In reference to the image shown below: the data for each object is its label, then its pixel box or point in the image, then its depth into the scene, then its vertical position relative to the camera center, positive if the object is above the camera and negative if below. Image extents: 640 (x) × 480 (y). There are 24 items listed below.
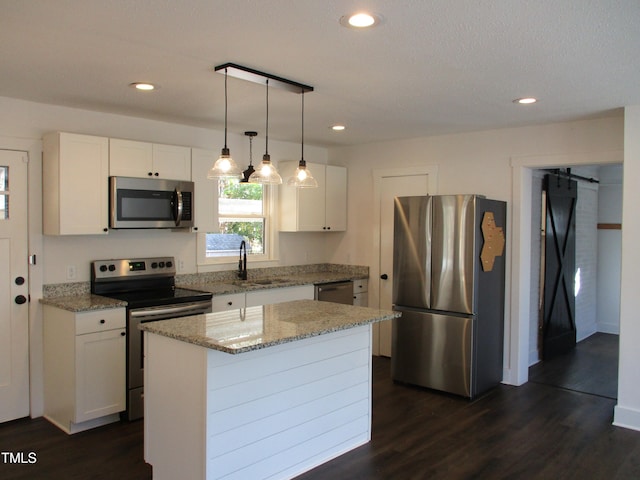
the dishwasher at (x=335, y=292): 5.36 -0.68
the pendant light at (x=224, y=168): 3.13 +0.35
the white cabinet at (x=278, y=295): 4.75 -0.65
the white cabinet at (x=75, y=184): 3.79 +0.30
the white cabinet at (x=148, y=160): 4.07 +0.54
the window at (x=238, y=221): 5.23 +0.06
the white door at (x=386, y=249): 5.67 -0.23
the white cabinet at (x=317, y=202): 5.60 +0.27
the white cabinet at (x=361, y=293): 5.75 -0.73
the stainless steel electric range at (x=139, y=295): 3.84 -0.55
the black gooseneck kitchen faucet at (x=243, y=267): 5.25 -0.41
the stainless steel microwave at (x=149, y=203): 4.06 +0.19
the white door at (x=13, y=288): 3.80 -0.47
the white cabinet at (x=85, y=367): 3.61 -1.01
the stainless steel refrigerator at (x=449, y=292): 4.39 -0.56
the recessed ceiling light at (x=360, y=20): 2.22 +0.91
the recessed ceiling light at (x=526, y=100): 3.67 +0.92
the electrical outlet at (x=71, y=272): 4.09 -0.37
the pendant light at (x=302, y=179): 3.47 +0.33
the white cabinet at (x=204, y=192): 4.61 +0.31
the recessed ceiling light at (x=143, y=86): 3.38 +0.92
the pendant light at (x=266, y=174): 3.24 +0.33
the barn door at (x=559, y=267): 5.61 -0.42
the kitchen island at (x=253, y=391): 2.58 -0.91
